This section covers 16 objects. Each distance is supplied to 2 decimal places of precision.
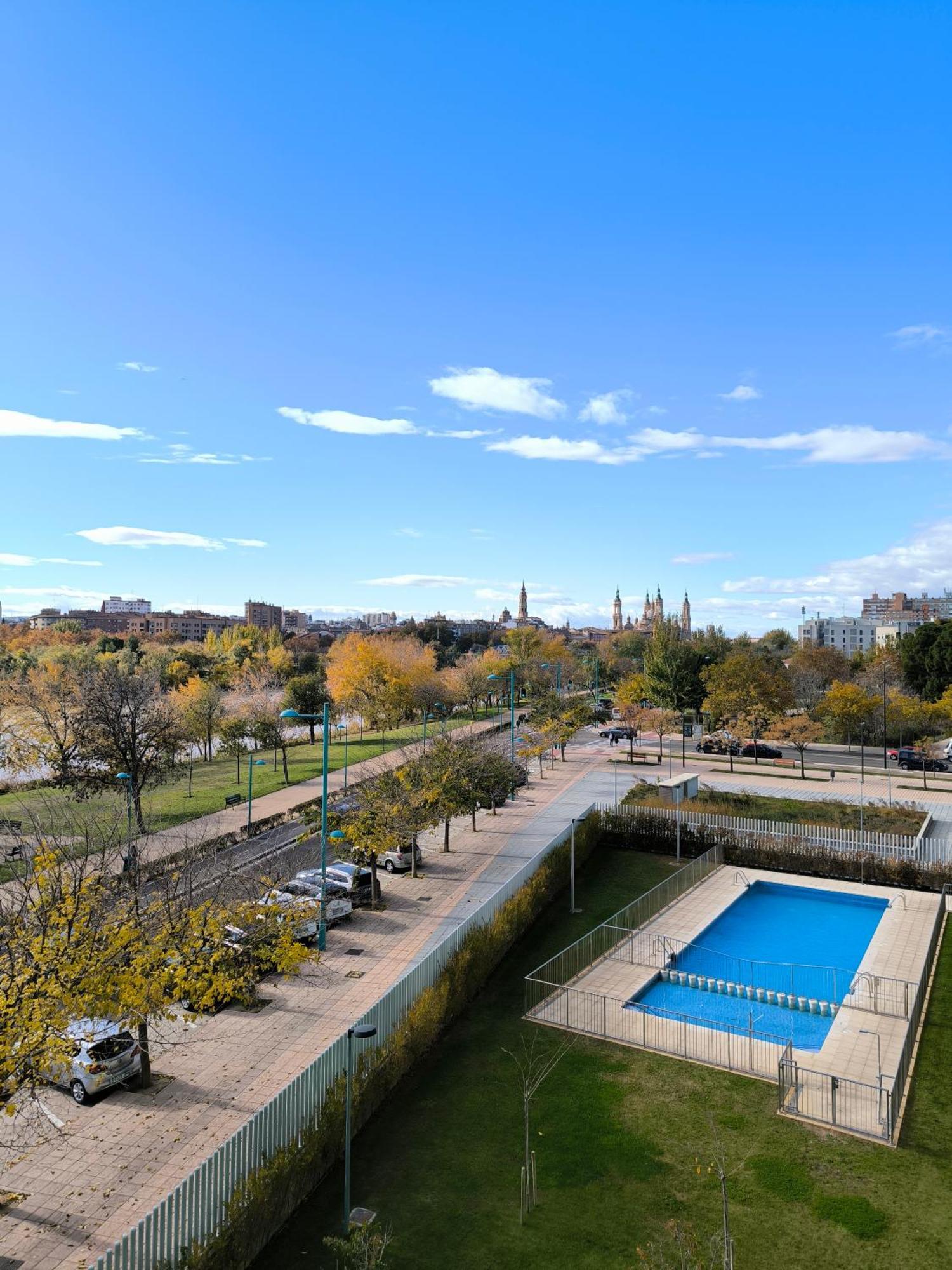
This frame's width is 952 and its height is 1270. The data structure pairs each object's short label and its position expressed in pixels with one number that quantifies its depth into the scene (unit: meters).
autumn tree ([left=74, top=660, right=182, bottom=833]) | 29.70
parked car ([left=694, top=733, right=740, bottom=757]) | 49.66
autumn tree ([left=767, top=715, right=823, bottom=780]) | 42.88
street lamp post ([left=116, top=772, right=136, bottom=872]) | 17.54
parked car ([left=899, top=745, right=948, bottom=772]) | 45.52
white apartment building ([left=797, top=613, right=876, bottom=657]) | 172.75
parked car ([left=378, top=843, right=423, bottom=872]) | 27.81
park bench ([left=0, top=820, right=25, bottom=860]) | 17.19
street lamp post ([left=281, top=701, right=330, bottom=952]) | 20.44
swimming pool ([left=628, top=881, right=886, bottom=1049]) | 18.20
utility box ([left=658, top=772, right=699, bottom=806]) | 34.19
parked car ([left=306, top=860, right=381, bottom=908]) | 24.08
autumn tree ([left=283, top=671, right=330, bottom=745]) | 56.28
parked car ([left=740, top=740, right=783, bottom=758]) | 49.47
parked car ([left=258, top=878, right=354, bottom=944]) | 19.94
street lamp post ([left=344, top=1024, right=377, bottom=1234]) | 10.16
